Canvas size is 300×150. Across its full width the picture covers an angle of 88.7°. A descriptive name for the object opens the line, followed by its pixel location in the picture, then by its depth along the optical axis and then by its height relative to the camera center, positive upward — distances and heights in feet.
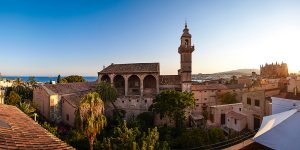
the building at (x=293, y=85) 63.46 -4.51
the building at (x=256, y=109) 67.25 -15.12
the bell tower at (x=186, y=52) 96.56 +14.89
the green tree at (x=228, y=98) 106.25 -16.09
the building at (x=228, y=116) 69.20 -19.39
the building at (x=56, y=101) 76.93 -13.46
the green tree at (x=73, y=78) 139.73 -2.36
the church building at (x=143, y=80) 90.93 -3.04
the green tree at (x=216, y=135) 63.14 -25.33
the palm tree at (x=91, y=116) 45.00 -12.00
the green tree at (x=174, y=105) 76.47 -14.89
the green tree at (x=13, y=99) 79.52 -12.46
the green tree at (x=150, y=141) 47.37 -21.62
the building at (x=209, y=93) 107.85 -13.24
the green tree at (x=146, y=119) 80.69 -23.39
